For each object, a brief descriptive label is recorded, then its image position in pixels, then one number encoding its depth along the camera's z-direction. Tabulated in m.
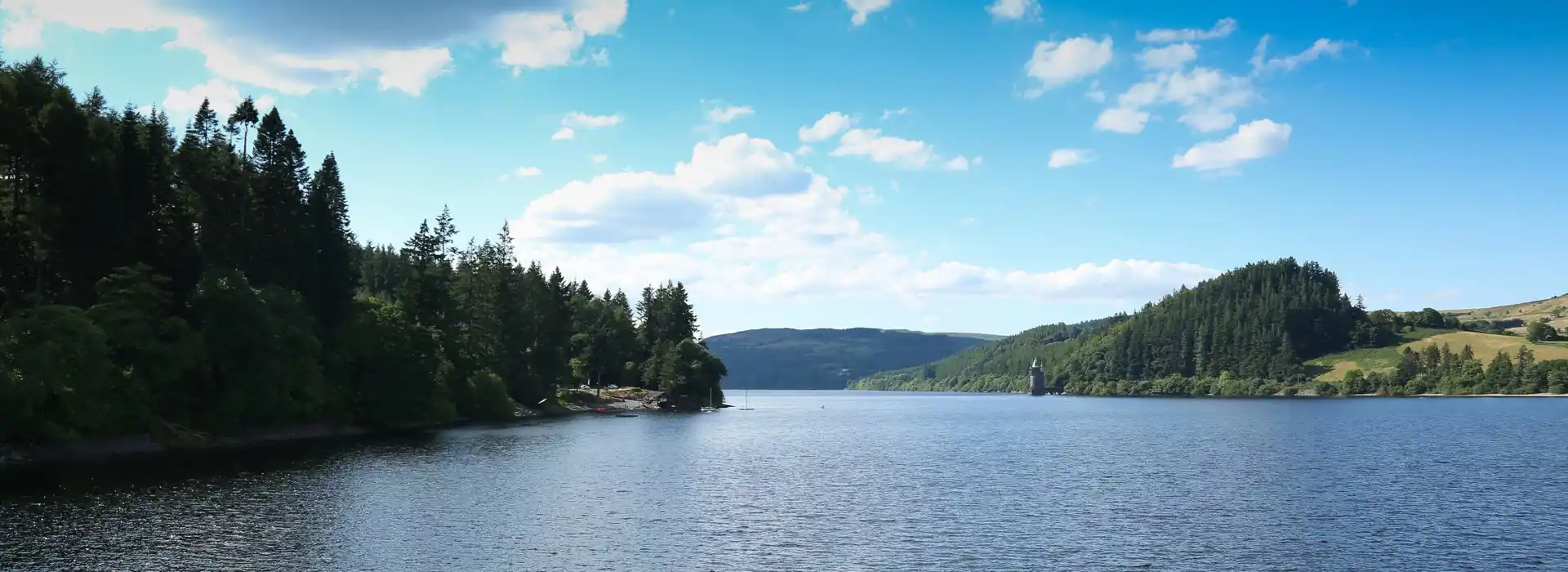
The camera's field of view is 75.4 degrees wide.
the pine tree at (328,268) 125.62
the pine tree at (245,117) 122.75
